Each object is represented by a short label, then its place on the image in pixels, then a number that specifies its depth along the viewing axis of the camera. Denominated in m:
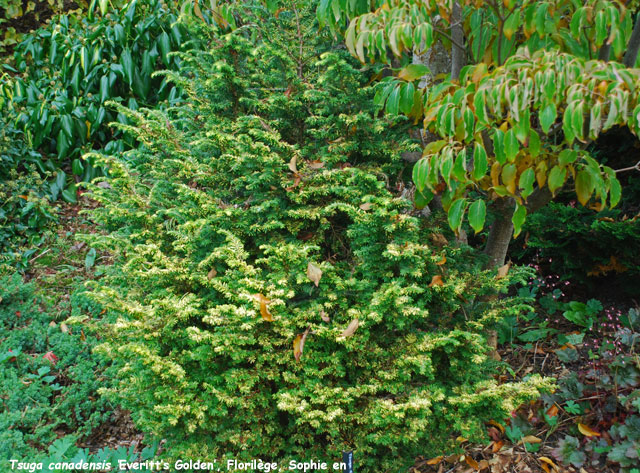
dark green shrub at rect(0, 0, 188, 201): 4.86
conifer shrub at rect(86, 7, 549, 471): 1.87
